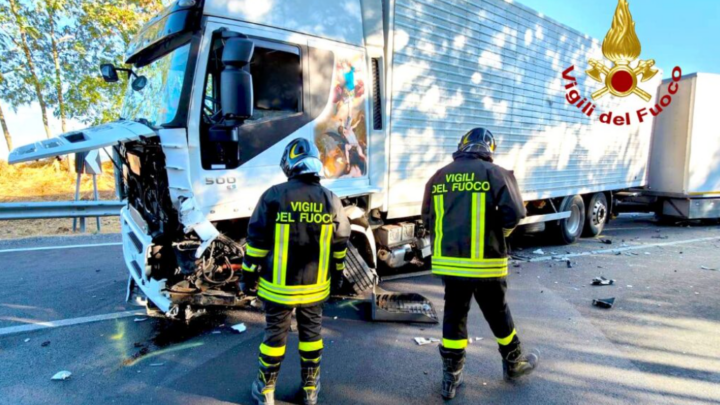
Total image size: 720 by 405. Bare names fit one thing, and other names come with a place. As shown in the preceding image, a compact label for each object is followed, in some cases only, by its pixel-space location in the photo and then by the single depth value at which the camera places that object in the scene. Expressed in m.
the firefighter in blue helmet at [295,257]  2.46
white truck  3.12
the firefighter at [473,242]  2.63
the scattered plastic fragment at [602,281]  5.16
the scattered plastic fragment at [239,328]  3.71
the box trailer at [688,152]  8.91
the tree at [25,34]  11.06
